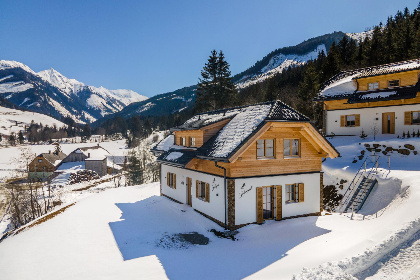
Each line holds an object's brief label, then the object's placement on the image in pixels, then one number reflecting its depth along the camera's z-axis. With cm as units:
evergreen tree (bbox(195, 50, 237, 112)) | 4844
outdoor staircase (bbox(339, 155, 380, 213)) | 1712
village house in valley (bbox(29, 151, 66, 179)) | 7552
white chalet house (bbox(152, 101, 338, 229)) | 1426
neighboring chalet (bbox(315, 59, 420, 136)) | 2503
